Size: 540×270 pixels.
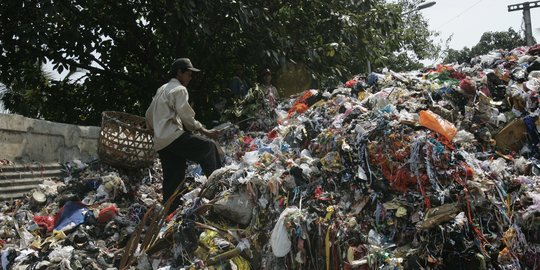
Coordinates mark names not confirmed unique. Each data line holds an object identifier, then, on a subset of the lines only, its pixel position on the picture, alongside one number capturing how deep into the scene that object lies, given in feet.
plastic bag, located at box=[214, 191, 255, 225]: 11.26
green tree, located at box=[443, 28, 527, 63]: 91.04
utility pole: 66.61
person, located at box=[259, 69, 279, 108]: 20.29
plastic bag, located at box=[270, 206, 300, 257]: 9.82
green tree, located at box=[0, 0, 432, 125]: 21.31
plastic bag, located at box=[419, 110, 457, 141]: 11.55
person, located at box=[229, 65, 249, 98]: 21.75
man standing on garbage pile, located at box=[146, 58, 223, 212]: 12.73
